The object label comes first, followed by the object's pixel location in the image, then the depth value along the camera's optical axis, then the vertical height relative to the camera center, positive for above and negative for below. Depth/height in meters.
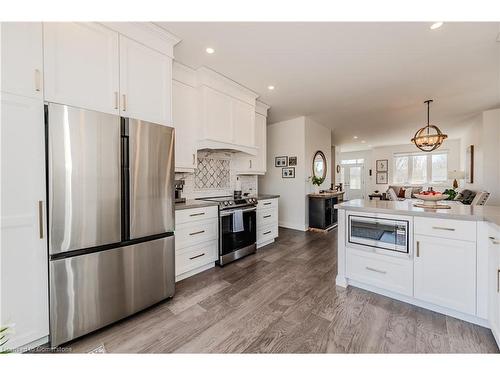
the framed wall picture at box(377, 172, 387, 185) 9.46 +0.27
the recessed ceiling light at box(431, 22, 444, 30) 2.03 +1.50
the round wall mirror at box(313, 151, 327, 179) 5.46 +0.51
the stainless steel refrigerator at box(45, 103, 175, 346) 1.52 -0.25
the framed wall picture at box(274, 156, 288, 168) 5.30 +0.58
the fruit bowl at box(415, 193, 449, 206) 2.29 -0.14
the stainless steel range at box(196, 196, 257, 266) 2.98 -0.63
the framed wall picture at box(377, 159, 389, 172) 9.43 +0.83
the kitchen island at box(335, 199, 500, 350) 1.71 -0.65
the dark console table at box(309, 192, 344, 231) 4.95 -0.62
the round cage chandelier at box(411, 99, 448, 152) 3.94 +0.83
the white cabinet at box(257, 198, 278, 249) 3.84 -0.67
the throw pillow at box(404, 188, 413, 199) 7.94 -0.33
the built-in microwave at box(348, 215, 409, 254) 2.07 -0.49
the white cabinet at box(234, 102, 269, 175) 4.15 +0.56
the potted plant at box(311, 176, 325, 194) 5.12 +0.08
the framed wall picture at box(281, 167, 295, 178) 5.17 +0.30
